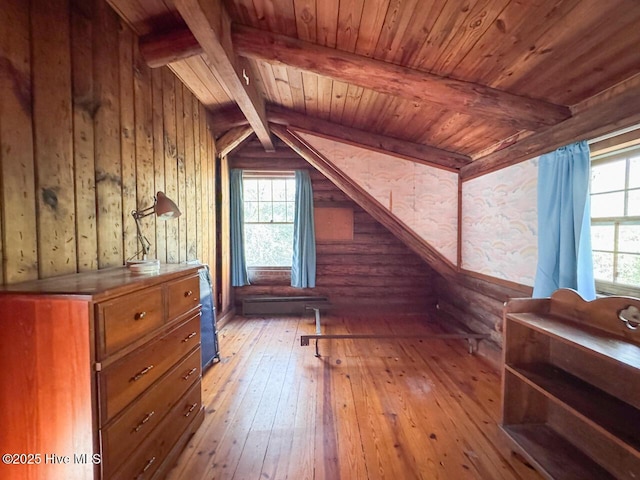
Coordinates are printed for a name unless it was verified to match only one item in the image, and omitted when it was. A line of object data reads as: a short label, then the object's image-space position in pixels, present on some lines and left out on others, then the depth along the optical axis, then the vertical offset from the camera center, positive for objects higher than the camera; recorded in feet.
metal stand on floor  8.18 -3.43
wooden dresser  2.75 -1.66
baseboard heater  12.44 -3.60
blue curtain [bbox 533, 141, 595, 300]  5.08 +0.20
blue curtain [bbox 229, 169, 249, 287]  12.35 +0.35
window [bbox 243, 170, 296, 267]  12.91 +0.63
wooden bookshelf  3.51 -2.55
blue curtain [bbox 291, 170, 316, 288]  12.46 -0.28
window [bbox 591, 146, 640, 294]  4.83 +0.29
